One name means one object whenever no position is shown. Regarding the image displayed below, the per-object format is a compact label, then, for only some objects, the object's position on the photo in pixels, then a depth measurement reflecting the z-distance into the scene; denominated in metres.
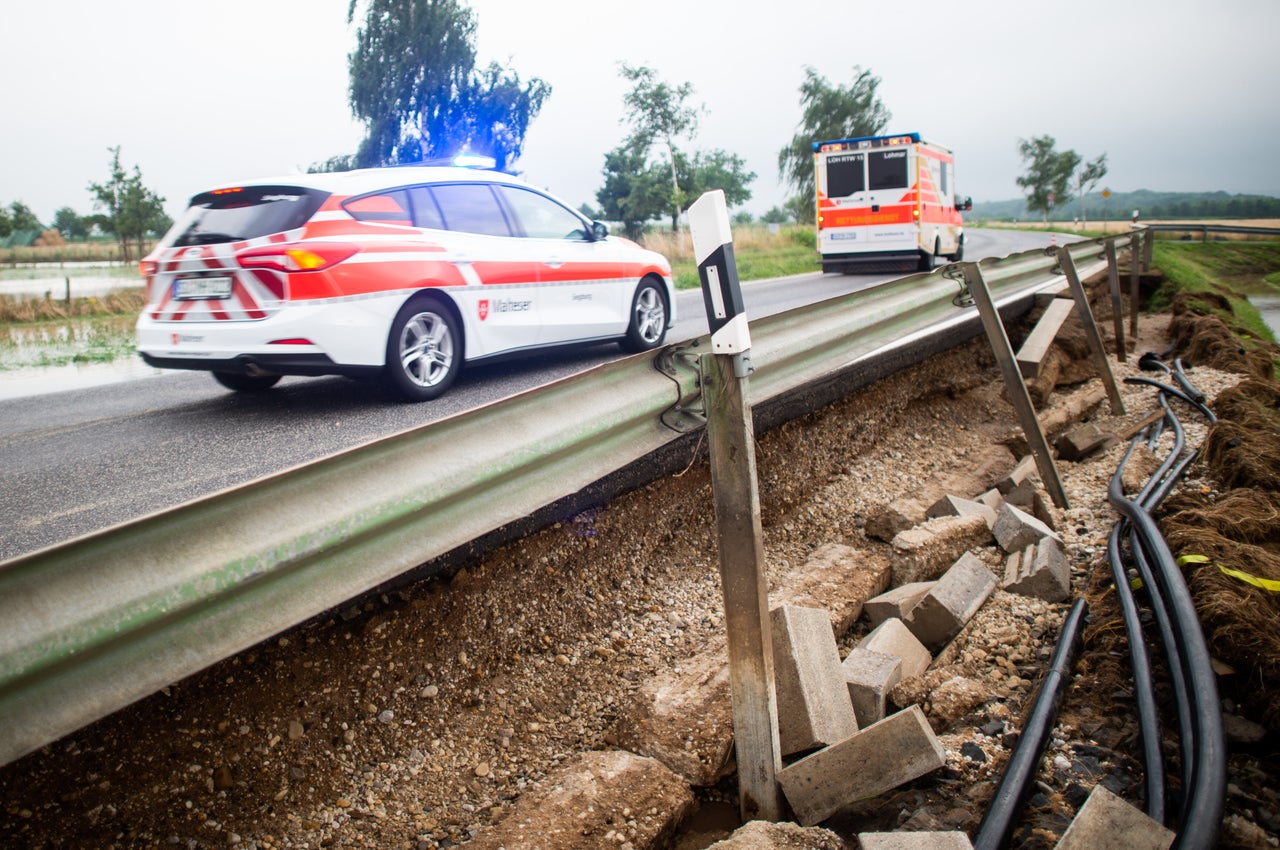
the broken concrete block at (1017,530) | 3.67
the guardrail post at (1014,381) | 4.54
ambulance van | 17.17
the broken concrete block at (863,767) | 2.07
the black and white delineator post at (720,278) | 2.05
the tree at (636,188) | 47.62
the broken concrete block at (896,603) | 3.18
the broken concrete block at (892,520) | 3.96
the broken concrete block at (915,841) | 1.67
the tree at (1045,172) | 94.94
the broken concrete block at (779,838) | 1.87
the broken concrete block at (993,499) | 4.49
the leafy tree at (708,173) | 46.72
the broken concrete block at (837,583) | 3.22
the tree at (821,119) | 58.34
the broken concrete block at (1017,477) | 4.65
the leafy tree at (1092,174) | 92.35
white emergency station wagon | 5.16
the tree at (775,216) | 85.49
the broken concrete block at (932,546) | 3.58
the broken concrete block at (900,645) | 2.80
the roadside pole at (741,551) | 2.14
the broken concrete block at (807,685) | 2.36
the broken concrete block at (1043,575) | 3.26
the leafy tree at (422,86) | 37.28
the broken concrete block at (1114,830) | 1.67
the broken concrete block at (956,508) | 4.03
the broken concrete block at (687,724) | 2.45
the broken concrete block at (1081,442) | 5.59
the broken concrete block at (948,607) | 3.03
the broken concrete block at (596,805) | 2.06
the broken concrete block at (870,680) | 2.50
